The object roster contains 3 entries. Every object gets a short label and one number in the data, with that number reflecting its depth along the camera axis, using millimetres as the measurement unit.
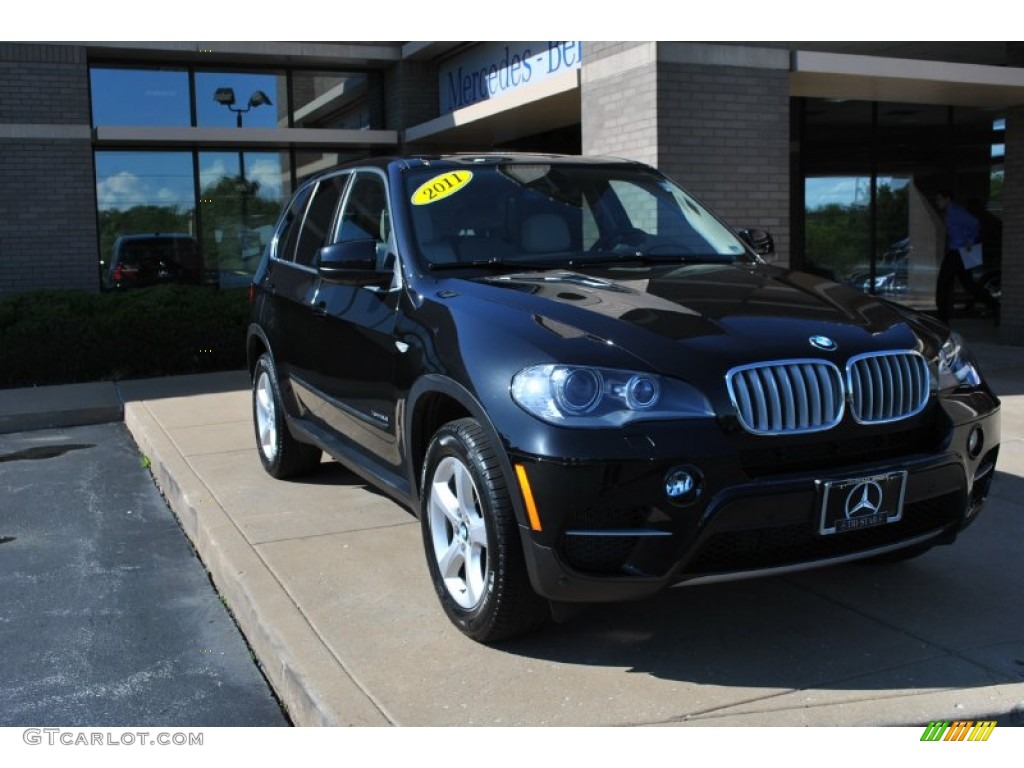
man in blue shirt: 12633
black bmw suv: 3199
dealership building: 13146
